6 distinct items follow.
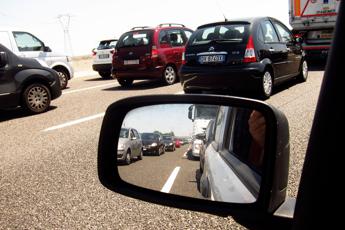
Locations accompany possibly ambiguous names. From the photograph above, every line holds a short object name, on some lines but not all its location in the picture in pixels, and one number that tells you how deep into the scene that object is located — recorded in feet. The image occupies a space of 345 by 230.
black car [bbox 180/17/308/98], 24.09
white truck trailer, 44.73
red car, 39.22
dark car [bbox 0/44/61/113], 26.58
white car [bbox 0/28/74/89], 38.01
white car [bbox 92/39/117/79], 55.57
